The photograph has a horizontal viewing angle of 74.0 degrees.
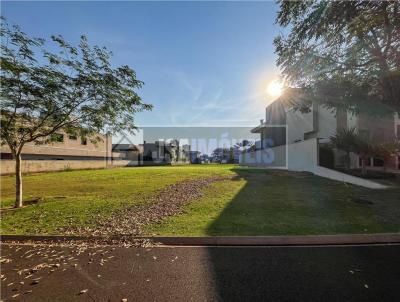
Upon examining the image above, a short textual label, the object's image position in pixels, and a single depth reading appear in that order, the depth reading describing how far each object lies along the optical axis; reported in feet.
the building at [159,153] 195.66
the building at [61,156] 91.61
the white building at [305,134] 52.07
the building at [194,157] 260.29
